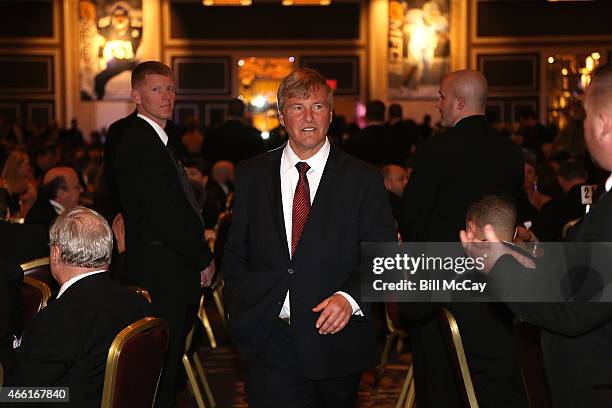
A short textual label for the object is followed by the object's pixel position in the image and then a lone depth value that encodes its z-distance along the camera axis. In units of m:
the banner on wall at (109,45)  20.72
